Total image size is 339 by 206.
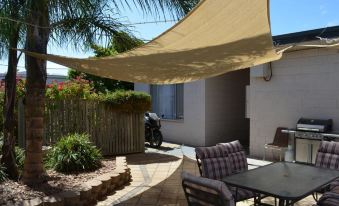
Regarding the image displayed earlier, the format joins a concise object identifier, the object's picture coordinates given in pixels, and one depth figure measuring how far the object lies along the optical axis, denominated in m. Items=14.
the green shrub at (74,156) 6.41
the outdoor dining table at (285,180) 3.61
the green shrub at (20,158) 6.30
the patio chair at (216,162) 4.89
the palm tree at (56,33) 4.90
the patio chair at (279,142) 8.07
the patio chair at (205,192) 3.09
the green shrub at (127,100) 9.25
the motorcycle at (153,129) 10.95
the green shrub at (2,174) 5.49
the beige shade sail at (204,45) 3.93
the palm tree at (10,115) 5.68
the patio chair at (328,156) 4.98
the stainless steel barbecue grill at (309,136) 7.32
